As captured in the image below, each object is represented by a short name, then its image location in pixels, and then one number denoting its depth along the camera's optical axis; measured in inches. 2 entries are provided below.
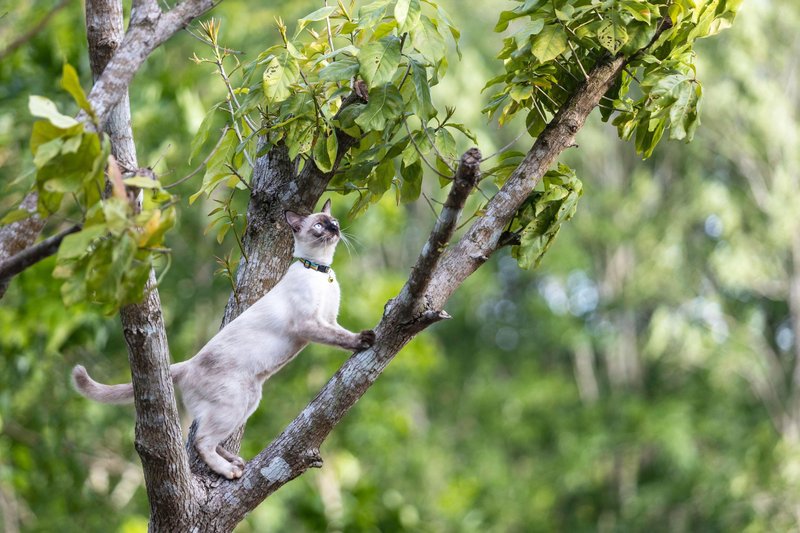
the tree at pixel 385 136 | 215.0
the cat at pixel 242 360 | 247.8
